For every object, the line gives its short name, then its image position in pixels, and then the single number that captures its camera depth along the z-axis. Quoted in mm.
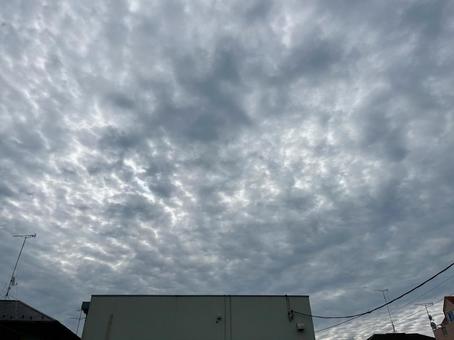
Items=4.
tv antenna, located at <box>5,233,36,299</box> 25812
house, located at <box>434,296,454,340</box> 50719
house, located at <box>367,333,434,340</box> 43000
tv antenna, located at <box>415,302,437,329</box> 54362
